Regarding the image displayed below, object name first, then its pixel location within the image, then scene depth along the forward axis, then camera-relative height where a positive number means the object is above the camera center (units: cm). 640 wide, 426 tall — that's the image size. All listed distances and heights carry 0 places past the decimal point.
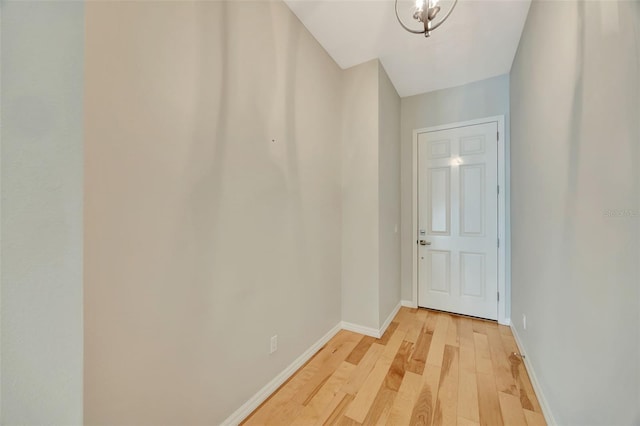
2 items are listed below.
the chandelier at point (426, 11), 127 +107
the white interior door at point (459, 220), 273 -8
